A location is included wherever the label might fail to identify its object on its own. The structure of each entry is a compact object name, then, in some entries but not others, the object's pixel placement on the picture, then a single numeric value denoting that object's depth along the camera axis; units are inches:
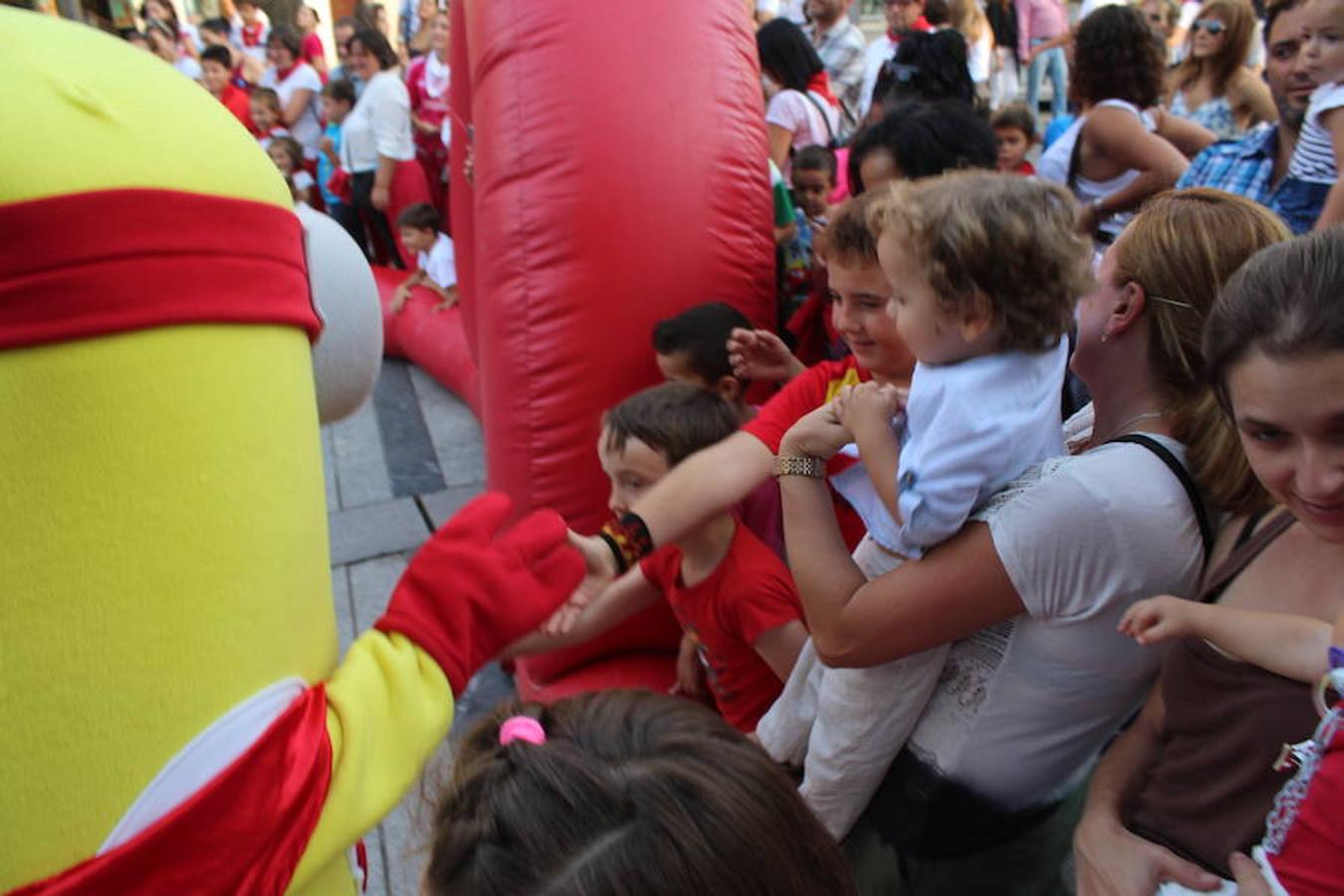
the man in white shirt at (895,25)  176.6
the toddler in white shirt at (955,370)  46.5
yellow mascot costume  29.8
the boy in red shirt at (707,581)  68.6
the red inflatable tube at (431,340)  178.5
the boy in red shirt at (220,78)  303.1
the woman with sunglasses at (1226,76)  135.6
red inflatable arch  90.1
